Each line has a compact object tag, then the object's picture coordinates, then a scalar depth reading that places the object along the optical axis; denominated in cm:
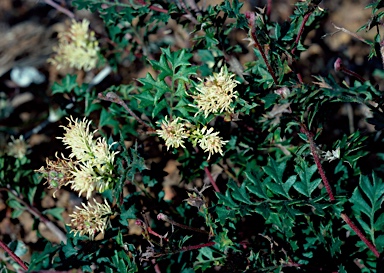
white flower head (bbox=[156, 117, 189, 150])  59
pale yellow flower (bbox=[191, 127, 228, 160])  59
